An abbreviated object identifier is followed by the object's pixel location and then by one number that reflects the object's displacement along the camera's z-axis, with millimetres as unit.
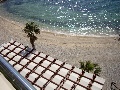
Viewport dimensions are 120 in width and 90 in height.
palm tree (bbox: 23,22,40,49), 19665
